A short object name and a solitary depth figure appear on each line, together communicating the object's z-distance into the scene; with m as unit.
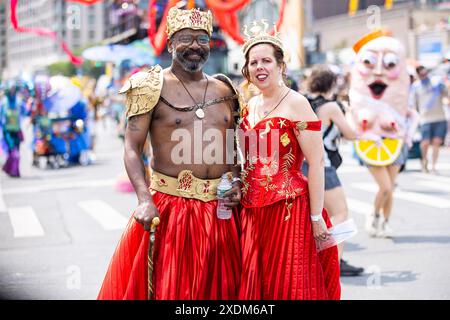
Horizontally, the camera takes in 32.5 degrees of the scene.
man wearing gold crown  4.11
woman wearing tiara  4.23
